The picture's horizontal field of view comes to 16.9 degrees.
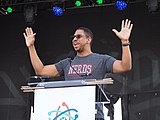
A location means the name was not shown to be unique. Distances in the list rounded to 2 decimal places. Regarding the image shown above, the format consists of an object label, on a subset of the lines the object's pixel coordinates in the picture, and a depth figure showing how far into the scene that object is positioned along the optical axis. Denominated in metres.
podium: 2.77
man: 3.33
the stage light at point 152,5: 8.76
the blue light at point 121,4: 8.95
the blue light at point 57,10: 9.40
